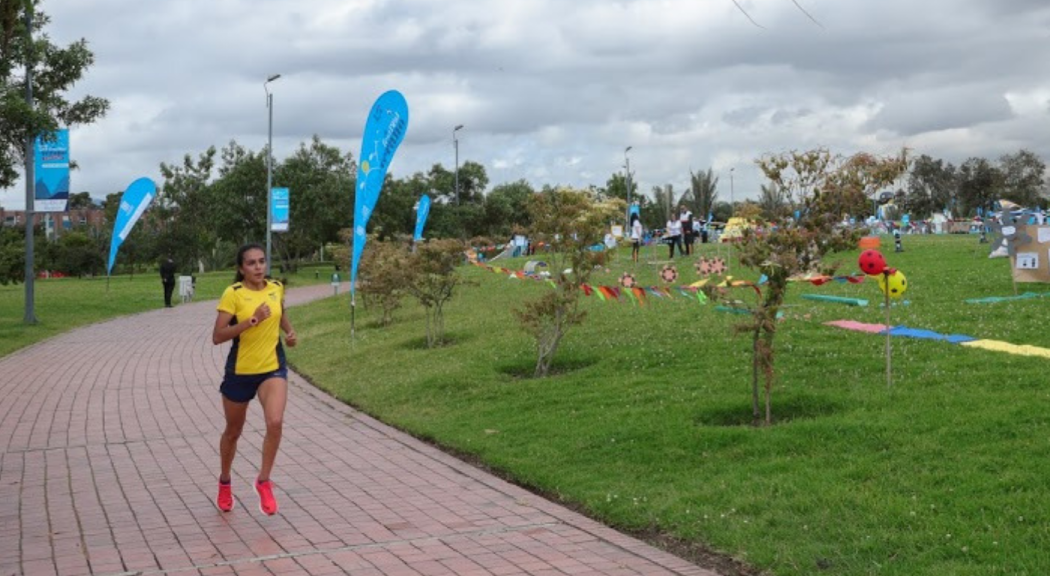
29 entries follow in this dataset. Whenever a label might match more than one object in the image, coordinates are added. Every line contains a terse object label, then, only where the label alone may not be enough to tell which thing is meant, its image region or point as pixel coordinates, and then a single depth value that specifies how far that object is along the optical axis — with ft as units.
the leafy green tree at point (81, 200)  345.31
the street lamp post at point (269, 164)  136.99
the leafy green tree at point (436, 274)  54.65
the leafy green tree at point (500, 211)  225.56
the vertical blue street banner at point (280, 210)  141.69
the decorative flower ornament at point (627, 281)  42.04
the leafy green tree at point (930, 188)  203.41
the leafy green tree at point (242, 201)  180.75
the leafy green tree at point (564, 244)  39.52
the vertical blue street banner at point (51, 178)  82.43
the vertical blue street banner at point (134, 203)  105.70
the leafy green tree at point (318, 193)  180.65
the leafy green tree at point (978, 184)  192.65
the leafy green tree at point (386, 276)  57.57
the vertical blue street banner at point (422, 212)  119.27
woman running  23.20
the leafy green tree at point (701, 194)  195.21
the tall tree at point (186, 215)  211.82
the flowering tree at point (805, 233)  27.20
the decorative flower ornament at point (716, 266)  55.62
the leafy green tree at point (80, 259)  203.00
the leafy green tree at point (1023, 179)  187.83
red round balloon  27.89
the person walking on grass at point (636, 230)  94.39
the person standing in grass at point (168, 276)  114.32
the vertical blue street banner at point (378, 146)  47.11
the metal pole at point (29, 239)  84.28
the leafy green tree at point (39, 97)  58.90
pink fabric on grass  40.54
